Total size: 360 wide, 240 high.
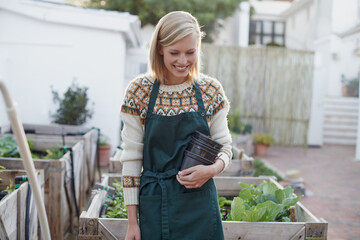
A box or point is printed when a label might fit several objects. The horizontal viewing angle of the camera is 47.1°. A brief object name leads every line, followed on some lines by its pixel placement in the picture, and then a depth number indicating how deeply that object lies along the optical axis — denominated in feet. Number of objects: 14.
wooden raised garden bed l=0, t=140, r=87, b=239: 12.99
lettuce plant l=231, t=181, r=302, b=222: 8.78
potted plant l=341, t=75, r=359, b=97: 58.18
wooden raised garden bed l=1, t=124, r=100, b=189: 18.02
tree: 53.52
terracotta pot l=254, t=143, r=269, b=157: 34.19
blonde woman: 5.97
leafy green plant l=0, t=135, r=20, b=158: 15.03
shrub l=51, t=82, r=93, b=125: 25.85
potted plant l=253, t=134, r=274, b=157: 33.68
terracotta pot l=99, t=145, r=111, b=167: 26.56
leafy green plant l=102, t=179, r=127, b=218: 9.39
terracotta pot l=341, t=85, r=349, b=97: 59.58
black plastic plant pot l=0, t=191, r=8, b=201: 9.35
